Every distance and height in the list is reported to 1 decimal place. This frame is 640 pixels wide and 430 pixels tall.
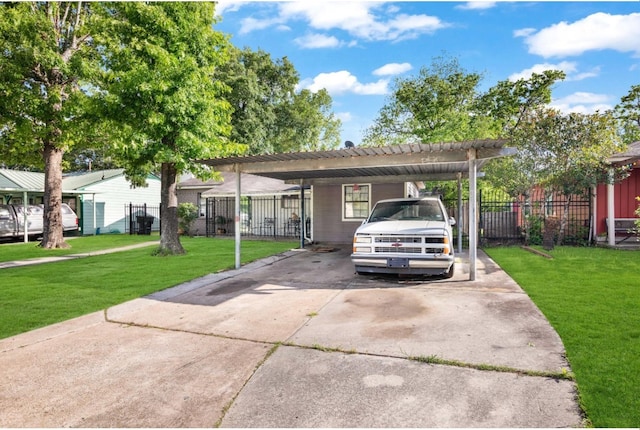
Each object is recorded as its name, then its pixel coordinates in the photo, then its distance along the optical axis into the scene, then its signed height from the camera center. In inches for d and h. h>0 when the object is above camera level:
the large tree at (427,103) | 794.8 +264.8
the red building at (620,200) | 504.1 +18.1
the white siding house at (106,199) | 872.3 +52.2
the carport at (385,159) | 272.4 +50.1
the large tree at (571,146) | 437.7 +85.9
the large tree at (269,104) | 1033.5 +357.8
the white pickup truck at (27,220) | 650.8 -1.3
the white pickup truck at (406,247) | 263.9 -24.7
